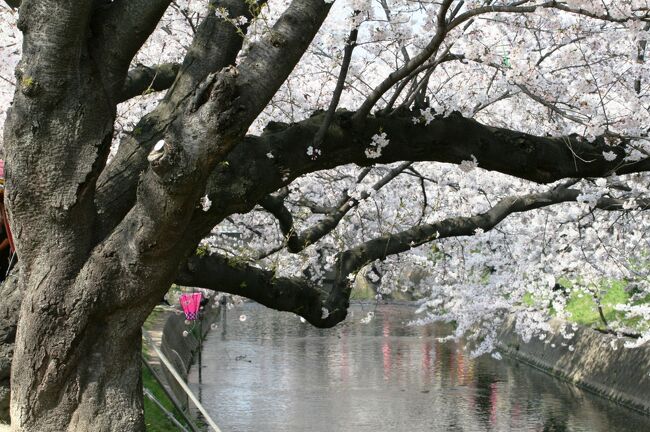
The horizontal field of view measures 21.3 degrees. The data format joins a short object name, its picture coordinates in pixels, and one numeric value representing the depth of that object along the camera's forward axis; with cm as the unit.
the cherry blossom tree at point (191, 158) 894
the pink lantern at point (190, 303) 4094
